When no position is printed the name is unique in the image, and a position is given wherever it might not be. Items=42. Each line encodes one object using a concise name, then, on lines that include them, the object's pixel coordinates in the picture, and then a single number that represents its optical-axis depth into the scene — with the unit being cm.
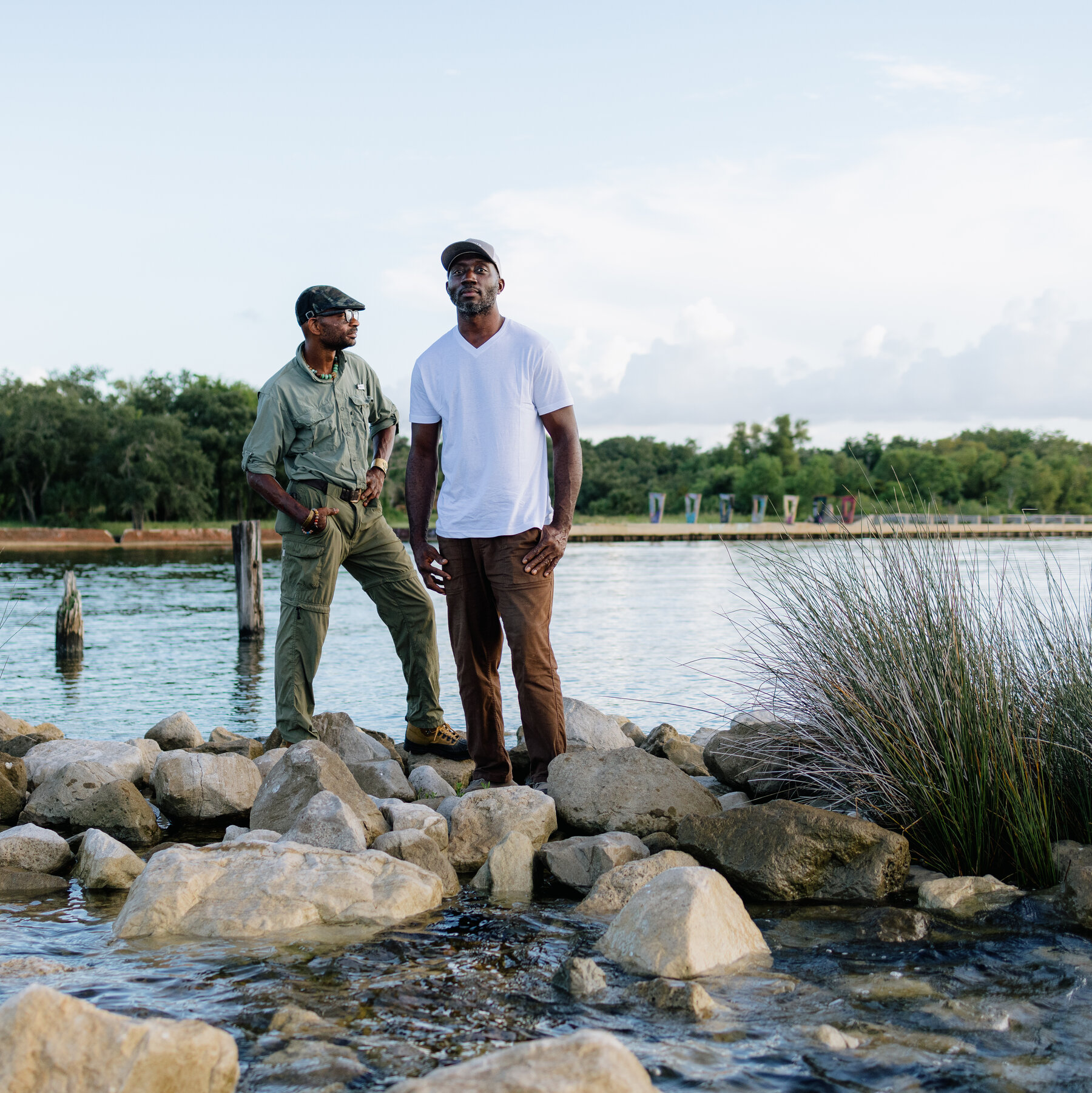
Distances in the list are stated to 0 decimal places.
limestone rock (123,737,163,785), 575
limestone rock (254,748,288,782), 543
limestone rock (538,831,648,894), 399
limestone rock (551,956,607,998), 301
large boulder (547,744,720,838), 442
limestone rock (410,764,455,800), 524
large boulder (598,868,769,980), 312
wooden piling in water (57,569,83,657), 1253
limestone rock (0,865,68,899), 404
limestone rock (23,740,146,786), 559
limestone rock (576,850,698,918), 371
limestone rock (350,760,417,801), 513
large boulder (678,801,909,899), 380
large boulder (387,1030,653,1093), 207
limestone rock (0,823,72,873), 426
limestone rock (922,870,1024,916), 362
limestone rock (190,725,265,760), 613
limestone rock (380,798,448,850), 434
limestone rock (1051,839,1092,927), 344
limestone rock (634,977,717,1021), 286
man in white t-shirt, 457
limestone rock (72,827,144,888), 410
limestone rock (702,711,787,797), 462
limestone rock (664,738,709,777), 581
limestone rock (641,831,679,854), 416
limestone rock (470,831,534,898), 402
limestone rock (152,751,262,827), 508
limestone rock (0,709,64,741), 700
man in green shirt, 521
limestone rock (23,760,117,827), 500
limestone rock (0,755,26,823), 511
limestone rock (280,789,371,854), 402
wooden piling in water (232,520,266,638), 1426
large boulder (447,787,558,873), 438
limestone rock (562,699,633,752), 606
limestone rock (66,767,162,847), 483
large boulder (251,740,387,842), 441
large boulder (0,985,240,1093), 223
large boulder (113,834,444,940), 350
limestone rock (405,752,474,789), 543
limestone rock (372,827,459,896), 404
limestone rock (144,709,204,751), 664
